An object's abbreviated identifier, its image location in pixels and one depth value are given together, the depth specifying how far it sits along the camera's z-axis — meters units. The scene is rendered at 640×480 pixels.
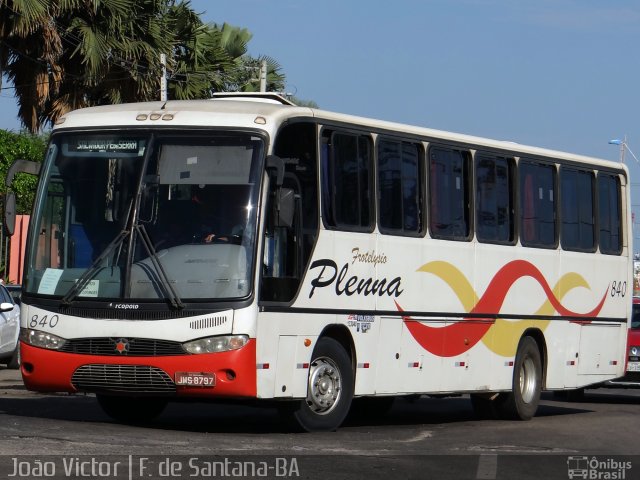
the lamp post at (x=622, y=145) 54.36
